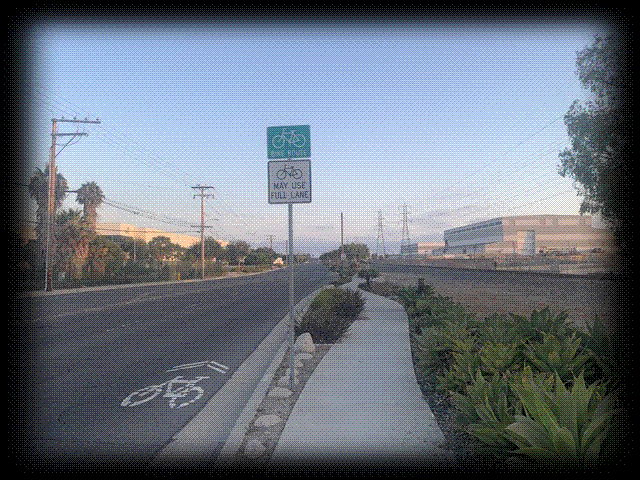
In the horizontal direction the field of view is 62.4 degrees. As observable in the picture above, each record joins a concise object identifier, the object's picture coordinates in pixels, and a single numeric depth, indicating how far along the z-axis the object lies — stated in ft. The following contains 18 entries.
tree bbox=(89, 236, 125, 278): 135.23
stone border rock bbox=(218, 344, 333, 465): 16.21
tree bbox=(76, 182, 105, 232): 170.40
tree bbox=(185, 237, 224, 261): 232.26
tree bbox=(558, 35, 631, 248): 31.63
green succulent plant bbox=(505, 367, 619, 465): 11.94
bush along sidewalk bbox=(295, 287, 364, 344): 37.73
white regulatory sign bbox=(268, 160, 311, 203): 24.29
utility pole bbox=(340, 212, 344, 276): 139.19
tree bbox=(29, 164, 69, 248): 131.54
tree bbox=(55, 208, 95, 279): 129.18
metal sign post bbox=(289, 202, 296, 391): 24.80
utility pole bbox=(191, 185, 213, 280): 190.99
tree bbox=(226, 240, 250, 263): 279.61
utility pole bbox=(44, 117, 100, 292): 108.88
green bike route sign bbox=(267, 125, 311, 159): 24.13
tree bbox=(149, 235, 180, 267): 200.64
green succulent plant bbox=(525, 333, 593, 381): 18.13
